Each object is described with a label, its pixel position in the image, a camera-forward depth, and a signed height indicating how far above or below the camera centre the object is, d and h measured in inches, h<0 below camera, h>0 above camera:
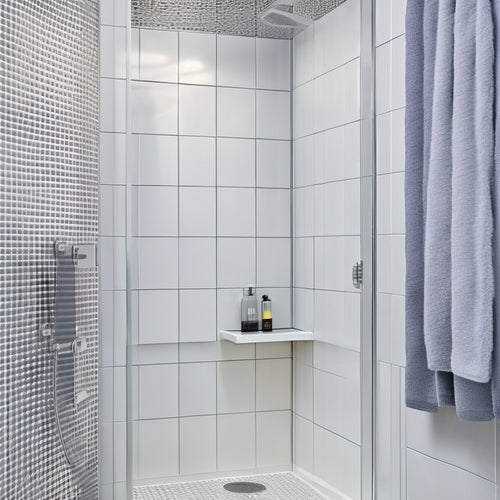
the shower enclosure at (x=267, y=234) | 65.8 +2.5
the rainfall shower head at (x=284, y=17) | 68.0 +24.7
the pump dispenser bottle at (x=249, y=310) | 68.7 -5.3
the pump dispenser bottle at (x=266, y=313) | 69.3 -5.6
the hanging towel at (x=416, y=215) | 57.2 +3.8
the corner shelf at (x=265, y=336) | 68.4 -8.0
